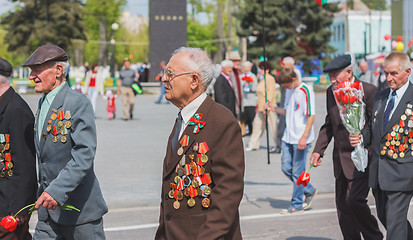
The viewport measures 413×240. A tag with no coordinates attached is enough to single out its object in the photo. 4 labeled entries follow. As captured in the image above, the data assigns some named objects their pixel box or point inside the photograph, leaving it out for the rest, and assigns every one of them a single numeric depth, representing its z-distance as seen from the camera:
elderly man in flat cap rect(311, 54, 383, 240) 9.56
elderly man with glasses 5.64
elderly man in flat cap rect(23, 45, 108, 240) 6.93
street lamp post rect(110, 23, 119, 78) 75.97
